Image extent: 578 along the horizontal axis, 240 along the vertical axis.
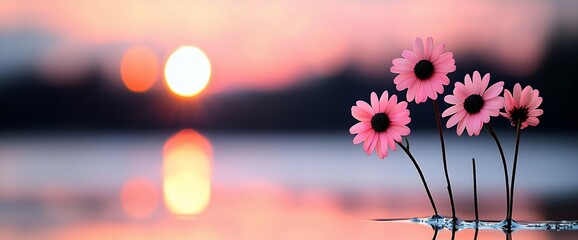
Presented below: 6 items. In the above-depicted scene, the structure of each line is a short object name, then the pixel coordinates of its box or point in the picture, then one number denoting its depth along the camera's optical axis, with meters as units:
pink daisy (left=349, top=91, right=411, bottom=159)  1.83
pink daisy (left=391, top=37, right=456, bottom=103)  1.84
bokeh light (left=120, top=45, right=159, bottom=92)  18.58
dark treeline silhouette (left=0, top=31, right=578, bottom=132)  17.98
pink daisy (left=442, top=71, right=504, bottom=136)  1.76
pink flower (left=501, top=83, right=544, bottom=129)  1.89
